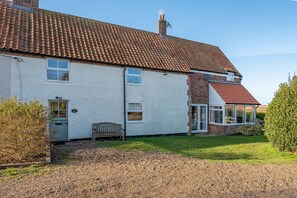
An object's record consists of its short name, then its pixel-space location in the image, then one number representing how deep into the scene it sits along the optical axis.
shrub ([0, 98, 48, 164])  8.55
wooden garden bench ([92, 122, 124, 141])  14.79
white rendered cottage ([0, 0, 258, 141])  13.57
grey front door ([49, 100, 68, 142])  14.04
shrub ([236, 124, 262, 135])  20.48
